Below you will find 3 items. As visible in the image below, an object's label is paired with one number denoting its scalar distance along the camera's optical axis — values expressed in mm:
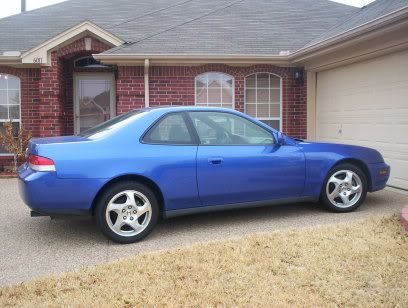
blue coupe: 4359
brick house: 7832
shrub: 9594
